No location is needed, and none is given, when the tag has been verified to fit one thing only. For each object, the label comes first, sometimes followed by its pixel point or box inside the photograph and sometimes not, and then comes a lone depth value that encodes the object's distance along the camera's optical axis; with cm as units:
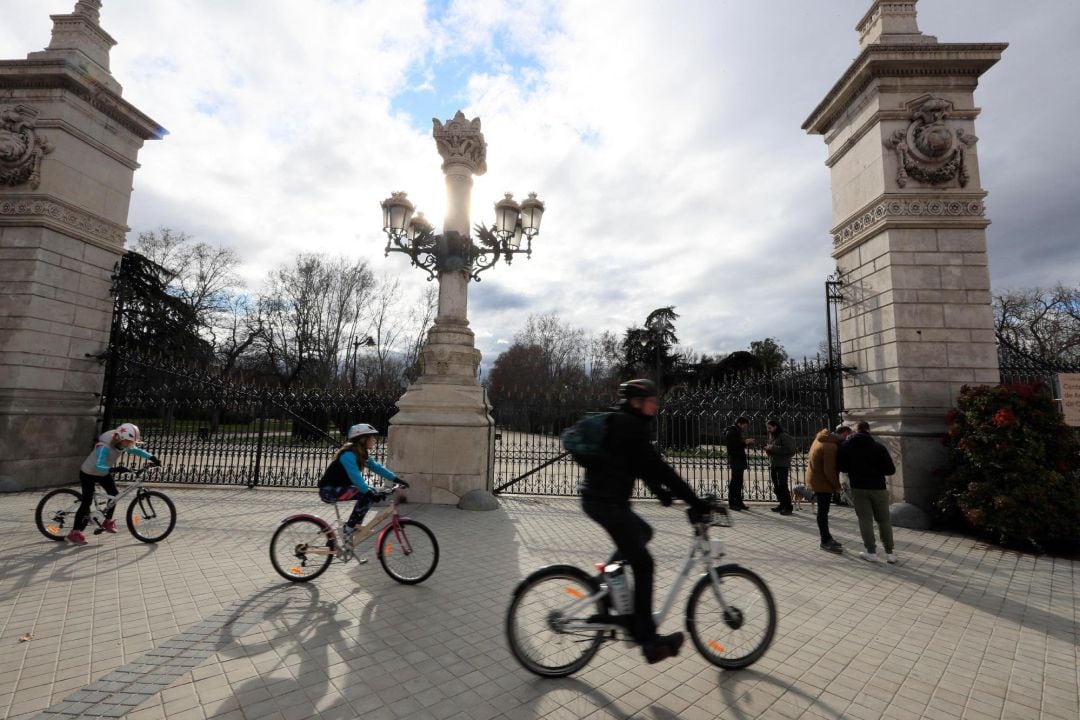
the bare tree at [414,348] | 3655
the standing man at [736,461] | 979
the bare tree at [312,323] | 3152
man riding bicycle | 310
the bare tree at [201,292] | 2995
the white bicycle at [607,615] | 324
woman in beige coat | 656
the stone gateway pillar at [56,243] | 988
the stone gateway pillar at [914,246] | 856
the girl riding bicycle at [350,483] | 509
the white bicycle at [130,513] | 620
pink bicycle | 502
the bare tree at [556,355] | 5397
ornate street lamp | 959
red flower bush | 656
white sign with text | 739
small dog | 886
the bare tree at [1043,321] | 2686
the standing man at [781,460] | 943
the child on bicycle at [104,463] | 615
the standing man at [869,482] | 604
